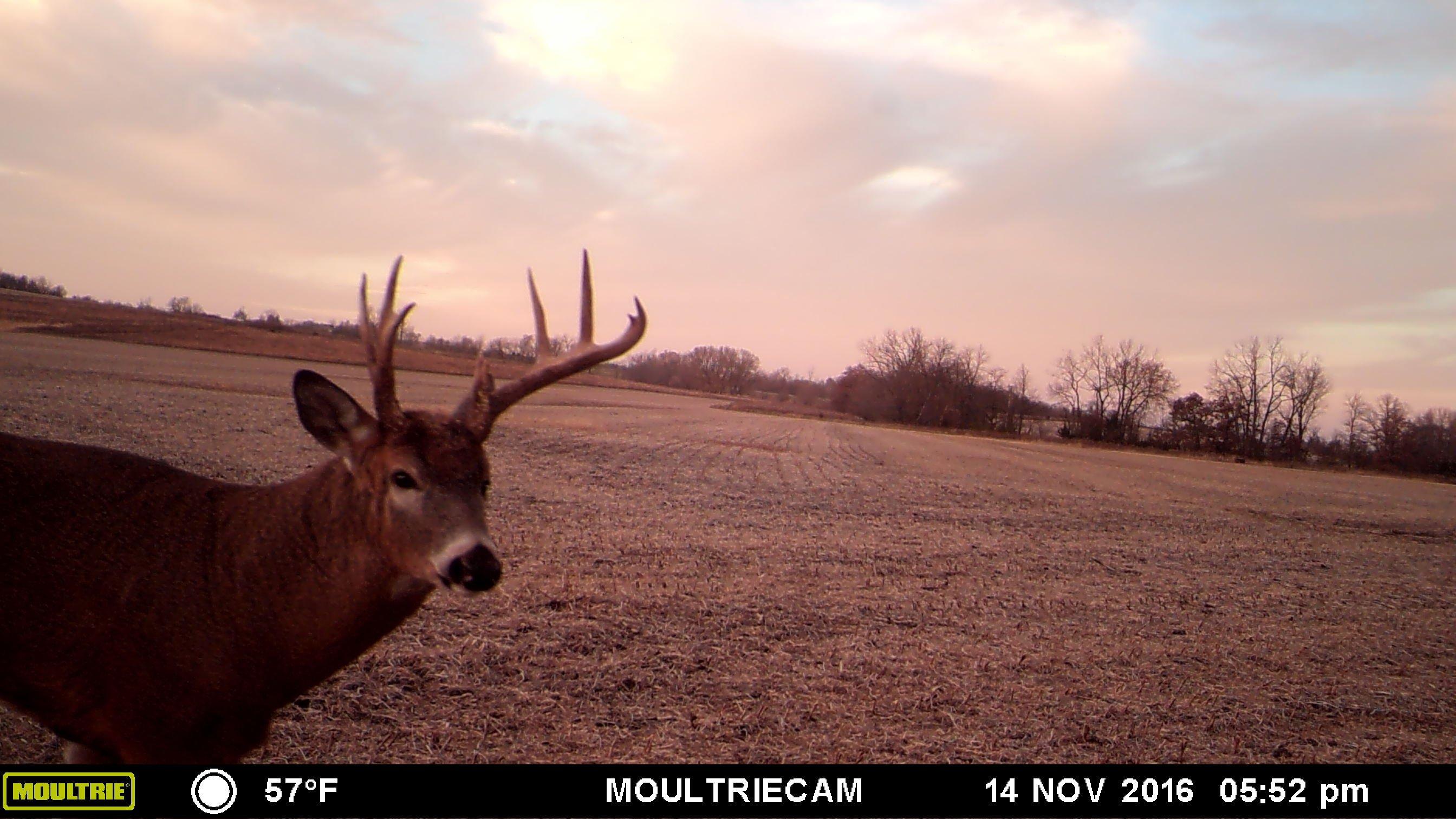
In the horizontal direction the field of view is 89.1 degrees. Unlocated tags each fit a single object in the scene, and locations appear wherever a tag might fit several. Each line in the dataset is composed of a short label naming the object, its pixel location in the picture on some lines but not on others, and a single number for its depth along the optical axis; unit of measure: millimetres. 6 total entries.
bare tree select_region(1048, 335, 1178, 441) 84125
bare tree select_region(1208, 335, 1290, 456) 75875
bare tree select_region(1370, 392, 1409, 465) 64938
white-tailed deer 2717
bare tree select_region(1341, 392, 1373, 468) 67812
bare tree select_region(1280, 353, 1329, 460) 75562
